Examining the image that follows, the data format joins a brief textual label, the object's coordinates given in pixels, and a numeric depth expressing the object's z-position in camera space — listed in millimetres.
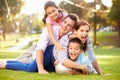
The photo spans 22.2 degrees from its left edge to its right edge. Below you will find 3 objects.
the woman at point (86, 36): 2981
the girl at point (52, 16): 3079
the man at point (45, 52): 3056
